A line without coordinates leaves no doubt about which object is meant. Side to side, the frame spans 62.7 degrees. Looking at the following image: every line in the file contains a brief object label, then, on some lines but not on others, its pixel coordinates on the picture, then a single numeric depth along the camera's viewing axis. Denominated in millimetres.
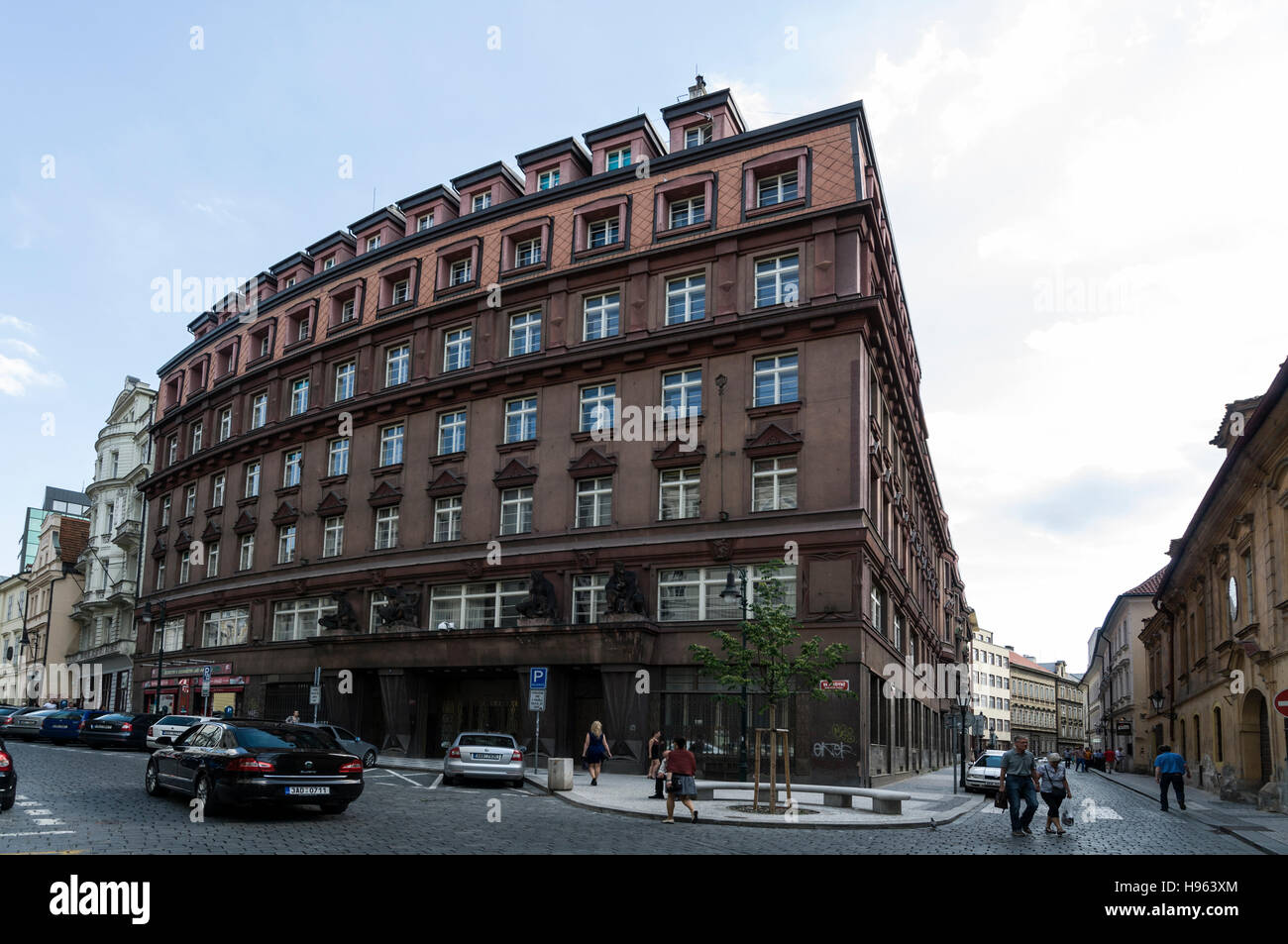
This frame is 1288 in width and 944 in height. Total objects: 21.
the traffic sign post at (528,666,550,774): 26988
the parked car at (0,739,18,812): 14758
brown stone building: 31562
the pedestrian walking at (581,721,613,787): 26178
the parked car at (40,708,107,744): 38781
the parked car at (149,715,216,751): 34025
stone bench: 20594
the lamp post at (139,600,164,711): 48328
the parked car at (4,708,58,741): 39719
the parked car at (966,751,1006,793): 30797
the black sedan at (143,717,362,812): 15266
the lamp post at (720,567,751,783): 25781
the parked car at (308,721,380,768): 30723
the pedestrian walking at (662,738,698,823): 18281
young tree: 22984
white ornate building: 61562
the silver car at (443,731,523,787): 25438
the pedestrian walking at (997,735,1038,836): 17812
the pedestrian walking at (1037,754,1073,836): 17969
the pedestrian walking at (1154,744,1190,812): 26438
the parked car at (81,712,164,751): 36594
